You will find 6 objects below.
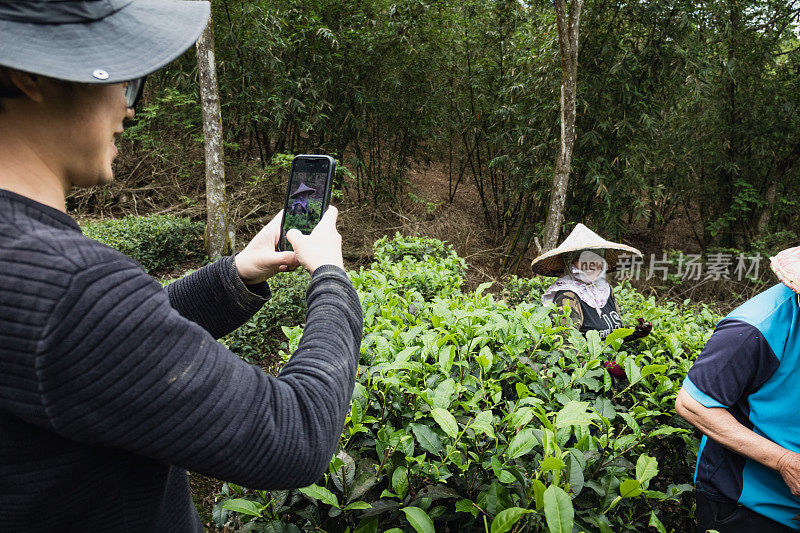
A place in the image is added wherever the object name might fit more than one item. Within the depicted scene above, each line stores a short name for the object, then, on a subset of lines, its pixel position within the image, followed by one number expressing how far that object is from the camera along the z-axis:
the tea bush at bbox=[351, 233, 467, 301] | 3.04
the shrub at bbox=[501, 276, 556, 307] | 4.60
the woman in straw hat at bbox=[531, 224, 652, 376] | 2.96
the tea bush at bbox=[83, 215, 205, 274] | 6.24
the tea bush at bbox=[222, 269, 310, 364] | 4.18
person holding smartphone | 0.53
